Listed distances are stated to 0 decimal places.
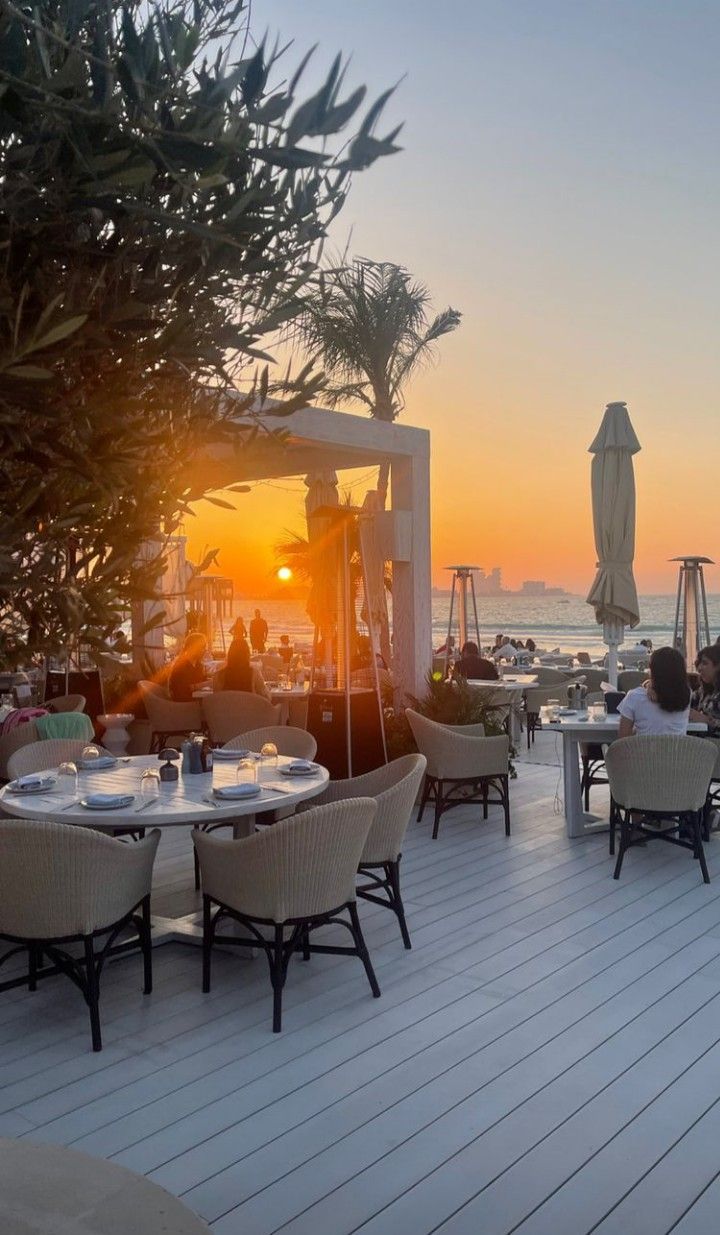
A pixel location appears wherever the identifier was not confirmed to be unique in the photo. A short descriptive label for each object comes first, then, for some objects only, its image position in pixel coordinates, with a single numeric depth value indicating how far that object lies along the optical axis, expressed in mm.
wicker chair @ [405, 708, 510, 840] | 6871
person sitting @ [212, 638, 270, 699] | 9758
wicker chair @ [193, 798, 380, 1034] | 3916
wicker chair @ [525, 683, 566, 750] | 11539
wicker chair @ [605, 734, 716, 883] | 5766
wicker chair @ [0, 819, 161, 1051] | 3730
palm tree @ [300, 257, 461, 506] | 13367
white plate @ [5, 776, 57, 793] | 4766
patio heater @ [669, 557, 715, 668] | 13719
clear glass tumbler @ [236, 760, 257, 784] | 4863
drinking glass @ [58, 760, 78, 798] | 4840
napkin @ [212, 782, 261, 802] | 4488
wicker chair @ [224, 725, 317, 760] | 6328
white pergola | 8578
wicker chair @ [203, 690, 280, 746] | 9039
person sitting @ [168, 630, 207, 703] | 9734
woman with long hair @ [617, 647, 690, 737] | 6238
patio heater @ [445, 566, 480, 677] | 16656
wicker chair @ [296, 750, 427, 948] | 4602
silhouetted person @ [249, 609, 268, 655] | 16109
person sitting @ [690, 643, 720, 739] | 6645
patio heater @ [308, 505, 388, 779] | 7941
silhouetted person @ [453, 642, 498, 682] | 10336
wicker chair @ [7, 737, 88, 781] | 5846
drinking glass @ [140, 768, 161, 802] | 4648
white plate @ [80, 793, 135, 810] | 4332
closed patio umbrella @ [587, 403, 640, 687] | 8156
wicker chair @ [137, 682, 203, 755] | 9500
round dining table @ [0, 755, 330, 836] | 4219
